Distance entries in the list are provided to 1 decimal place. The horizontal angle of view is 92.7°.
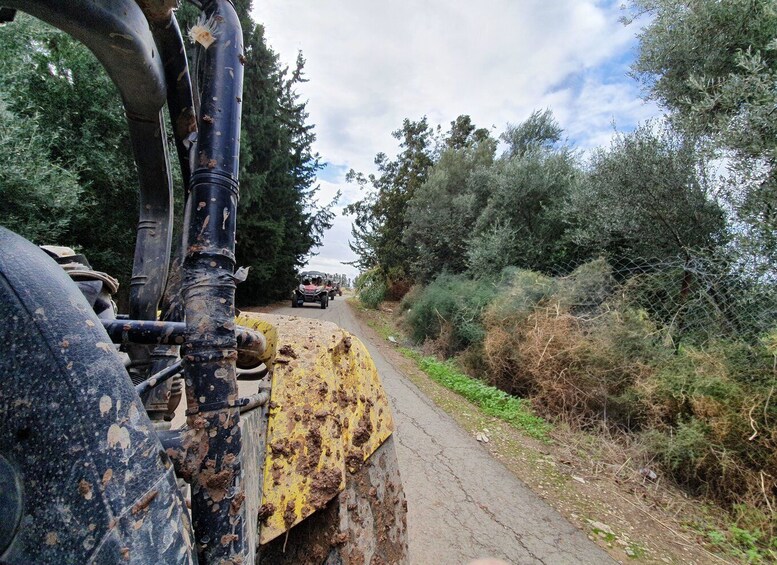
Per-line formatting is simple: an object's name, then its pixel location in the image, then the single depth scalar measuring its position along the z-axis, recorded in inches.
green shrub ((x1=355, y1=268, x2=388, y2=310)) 916.6
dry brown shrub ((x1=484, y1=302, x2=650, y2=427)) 209.0
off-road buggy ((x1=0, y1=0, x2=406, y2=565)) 21.2
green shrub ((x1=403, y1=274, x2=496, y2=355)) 350.3
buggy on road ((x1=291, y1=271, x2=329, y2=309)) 804.0
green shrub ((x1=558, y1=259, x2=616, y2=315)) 258.0
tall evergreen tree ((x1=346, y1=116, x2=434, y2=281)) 861.8
